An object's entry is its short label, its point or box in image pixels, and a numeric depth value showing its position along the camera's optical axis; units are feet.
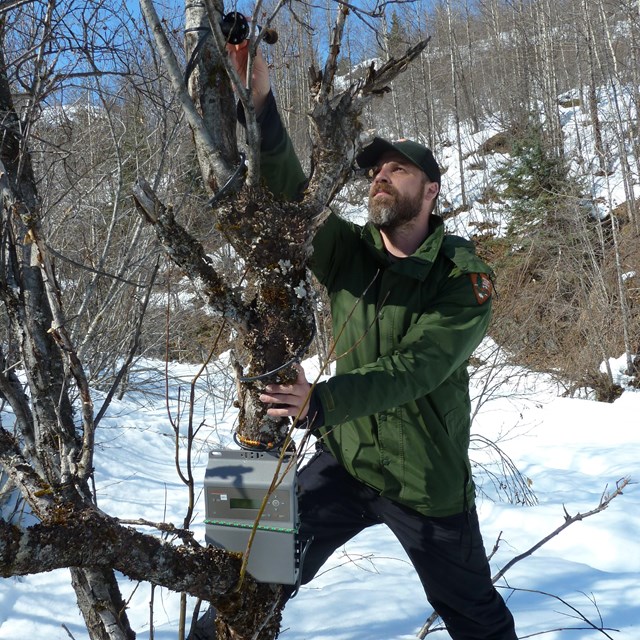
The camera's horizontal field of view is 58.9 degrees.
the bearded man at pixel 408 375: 6.00
